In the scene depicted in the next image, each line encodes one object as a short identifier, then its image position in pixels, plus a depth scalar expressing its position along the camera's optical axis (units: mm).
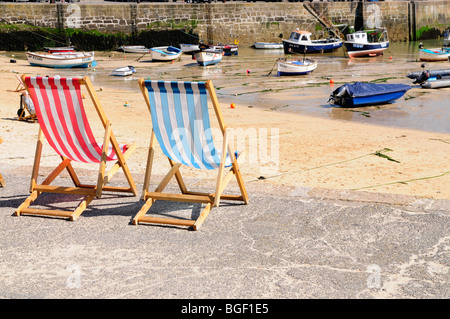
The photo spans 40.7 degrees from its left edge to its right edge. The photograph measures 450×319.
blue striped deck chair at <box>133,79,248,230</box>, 4883
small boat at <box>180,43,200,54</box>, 33156
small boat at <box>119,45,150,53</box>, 32000
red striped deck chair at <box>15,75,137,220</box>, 5070
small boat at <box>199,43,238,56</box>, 31808
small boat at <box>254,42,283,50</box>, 36406
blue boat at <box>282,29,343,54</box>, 32875
